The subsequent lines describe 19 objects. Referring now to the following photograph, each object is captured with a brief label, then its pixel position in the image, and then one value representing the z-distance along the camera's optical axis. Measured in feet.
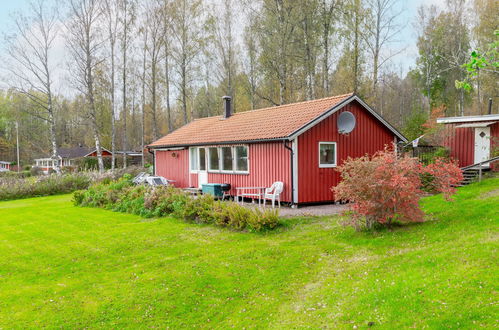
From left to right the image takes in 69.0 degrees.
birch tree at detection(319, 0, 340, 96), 73.97
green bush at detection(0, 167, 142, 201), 66.15
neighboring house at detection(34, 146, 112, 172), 156.97
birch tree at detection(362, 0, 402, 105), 75.56
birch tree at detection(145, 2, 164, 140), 97.19
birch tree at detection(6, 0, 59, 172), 83.92
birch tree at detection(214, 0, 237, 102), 94.99
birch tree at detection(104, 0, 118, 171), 91.15
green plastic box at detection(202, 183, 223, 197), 46.74
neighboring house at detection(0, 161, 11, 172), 192.14
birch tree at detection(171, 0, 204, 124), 94.79
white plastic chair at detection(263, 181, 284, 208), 39.35
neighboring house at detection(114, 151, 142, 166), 140.87
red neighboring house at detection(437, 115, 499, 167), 54.34
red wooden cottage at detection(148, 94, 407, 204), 40.11
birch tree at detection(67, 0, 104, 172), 84.33
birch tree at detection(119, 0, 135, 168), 92.63
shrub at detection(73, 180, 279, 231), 30.09
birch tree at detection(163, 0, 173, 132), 96.02
